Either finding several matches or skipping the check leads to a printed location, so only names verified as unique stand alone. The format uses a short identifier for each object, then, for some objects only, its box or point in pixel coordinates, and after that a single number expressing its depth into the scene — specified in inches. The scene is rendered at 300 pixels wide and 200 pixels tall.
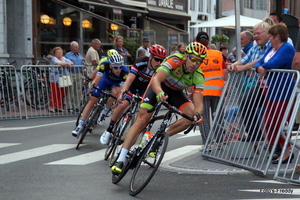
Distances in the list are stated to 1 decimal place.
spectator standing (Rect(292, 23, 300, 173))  285.0
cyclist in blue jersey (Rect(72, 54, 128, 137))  416.5
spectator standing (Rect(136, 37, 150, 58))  724.0
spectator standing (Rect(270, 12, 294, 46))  418.9
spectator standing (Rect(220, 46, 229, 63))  880.8
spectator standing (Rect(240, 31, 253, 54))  375.6
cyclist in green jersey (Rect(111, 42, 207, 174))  283.9
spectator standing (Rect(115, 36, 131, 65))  731.7
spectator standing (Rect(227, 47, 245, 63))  785.9
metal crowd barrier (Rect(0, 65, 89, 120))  620.1
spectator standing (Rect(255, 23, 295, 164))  302.8
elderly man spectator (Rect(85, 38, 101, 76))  676.4
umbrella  795.4
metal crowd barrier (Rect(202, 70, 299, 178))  301.1
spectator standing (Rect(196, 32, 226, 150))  371.9
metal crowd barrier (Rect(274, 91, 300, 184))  281.0
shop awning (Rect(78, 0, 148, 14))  991.5
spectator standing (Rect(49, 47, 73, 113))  641.6
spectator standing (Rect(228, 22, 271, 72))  346.3
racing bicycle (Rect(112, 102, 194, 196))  257.8
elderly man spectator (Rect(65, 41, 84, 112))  650.8
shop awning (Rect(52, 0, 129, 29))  916.0
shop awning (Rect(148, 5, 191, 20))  1455.5
